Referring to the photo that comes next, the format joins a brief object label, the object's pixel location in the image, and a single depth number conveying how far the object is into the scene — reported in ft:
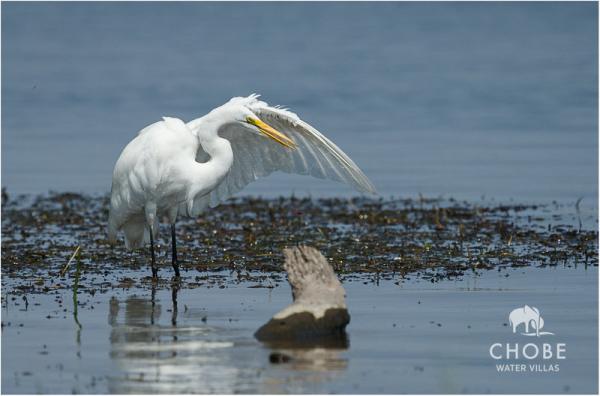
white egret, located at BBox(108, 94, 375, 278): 66.74
